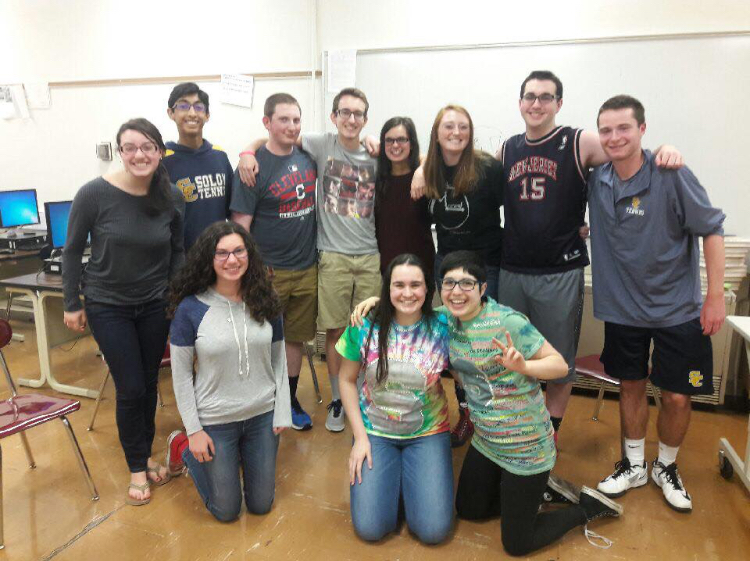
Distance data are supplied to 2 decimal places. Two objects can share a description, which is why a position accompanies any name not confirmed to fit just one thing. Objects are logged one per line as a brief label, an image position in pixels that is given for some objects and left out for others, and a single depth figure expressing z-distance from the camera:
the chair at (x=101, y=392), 2.72
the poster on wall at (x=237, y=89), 4.09
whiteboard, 3.07
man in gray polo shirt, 2.03
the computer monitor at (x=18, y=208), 4.59
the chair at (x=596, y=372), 2.57
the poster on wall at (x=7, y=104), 5.07
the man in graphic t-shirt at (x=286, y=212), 2.55
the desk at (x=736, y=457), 2.18
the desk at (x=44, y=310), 3.26
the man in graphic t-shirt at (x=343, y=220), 2.63
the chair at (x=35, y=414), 1.98
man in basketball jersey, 2.20
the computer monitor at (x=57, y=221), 3.79
